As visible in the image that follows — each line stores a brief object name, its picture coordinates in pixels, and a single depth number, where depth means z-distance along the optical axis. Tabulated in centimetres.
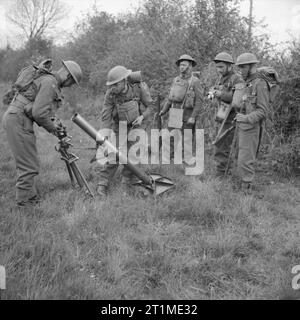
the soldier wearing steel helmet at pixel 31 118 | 447
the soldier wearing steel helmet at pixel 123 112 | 558
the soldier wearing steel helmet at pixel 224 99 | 595
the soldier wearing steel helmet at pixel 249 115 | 526
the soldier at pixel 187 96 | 679
